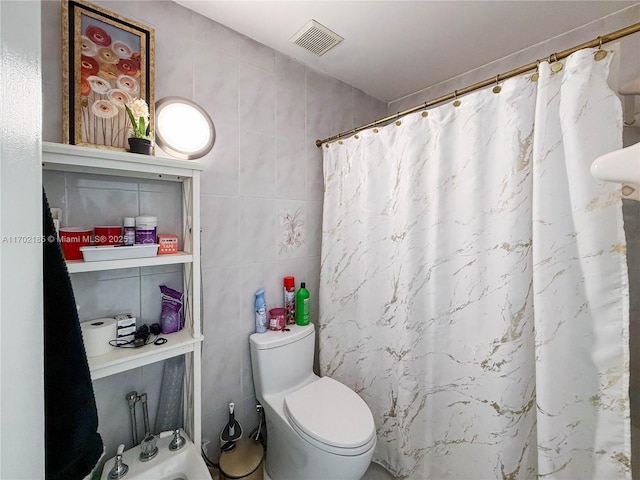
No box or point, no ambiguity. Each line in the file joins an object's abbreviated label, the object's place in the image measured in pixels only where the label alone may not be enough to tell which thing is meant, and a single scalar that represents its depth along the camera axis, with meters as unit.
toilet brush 1.33
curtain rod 0.76
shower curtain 0.84
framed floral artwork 0.97
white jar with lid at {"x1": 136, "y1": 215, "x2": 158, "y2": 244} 1.01
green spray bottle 1.60
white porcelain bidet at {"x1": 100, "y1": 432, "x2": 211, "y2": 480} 1.01
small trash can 1.24
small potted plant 1.00
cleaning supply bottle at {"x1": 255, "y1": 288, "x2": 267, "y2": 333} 1.46
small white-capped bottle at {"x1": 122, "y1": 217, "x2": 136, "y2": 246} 0.99
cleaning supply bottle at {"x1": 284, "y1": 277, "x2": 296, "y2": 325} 1.59
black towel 0.62
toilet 1.09
